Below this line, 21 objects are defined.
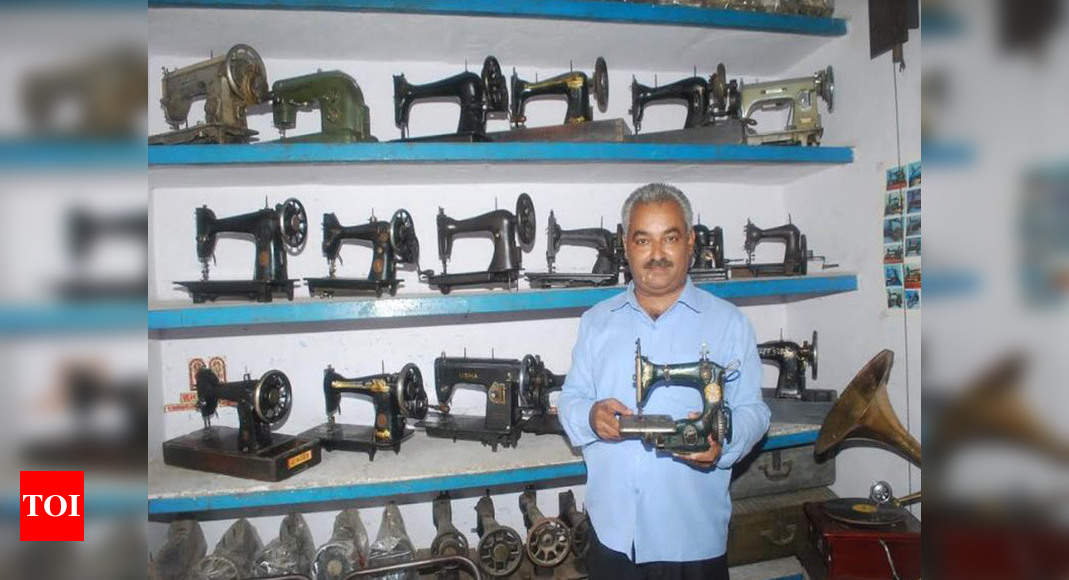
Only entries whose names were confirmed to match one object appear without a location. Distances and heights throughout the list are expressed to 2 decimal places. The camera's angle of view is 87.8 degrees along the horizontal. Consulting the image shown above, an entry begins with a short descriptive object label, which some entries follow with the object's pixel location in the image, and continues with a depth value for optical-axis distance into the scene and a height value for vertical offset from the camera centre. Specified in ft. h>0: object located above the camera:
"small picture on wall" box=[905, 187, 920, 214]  7.08 +1.14
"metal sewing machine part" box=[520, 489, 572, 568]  7.48 -3.38
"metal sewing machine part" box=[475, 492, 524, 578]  7.39 -3.42
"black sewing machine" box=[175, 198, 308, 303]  6.91 +0.70
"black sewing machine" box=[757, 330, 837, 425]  8.27 -1.30
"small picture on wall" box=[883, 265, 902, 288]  7.44 +0.19
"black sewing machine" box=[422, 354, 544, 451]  7.34 -1.33
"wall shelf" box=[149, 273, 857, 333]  6.28 -0.13
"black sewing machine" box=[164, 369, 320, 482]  6.58 -1.83
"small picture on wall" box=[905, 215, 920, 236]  7.11 +0.83
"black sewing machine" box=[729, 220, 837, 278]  8.25 +0.45
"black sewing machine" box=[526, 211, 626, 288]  7.41 +0.52
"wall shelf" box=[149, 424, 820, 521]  6.24 -2.15
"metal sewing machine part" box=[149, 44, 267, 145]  6.64 +2.56
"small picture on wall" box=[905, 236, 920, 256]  7.14 +0.56
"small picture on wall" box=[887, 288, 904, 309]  7.45 -0.10
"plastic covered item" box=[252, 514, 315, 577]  7.23 -3.42
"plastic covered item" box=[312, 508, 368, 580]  7.27 -3.46
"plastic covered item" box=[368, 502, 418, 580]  7.35 -3.42
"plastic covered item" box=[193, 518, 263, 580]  6.95 -3.37
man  5.65 -1.23
